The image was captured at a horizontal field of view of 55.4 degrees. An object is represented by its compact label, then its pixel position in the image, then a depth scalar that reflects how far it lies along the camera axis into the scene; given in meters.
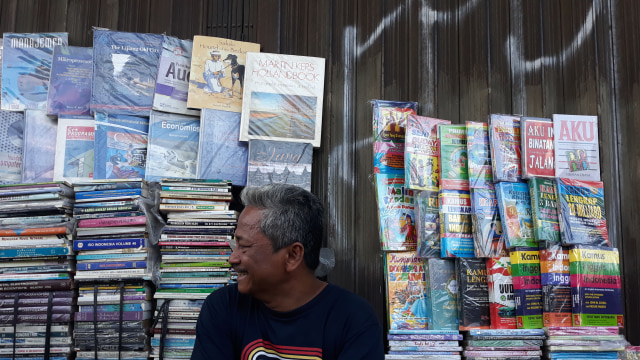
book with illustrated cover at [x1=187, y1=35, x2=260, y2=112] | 3.41
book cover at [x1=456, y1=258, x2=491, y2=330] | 3.03
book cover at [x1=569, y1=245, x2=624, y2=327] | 2.92
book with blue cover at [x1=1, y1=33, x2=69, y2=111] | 3.49
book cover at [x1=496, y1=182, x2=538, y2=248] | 3.05
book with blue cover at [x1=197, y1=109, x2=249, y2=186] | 3.34
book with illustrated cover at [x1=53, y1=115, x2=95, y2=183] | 3.38
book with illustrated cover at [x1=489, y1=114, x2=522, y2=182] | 3.13
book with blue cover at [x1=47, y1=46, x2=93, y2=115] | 3.45
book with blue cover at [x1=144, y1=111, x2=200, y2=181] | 3.36
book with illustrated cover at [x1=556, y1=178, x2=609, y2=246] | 3.02
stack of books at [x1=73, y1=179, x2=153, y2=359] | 2.98
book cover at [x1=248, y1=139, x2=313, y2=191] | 3.28
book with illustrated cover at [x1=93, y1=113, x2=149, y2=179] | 3.33
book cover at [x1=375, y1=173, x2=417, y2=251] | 3.22
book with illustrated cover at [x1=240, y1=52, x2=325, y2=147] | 3.37
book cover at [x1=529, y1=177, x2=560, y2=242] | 3.04
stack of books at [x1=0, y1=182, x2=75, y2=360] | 3.00
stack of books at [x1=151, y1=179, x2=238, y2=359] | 2.98
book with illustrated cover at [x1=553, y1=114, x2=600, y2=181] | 3.18
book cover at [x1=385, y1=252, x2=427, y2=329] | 3.10
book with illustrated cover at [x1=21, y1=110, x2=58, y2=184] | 3.40
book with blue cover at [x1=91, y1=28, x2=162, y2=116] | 3.40
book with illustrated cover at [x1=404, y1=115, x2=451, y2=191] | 3.19
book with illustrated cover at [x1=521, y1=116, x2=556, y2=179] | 3.14
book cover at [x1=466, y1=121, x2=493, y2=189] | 3.15
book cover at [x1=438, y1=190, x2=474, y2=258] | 3.10
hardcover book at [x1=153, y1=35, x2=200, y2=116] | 3.43
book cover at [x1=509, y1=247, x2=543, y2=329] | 2.96
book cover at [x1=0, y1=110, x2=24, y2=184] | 3.44
